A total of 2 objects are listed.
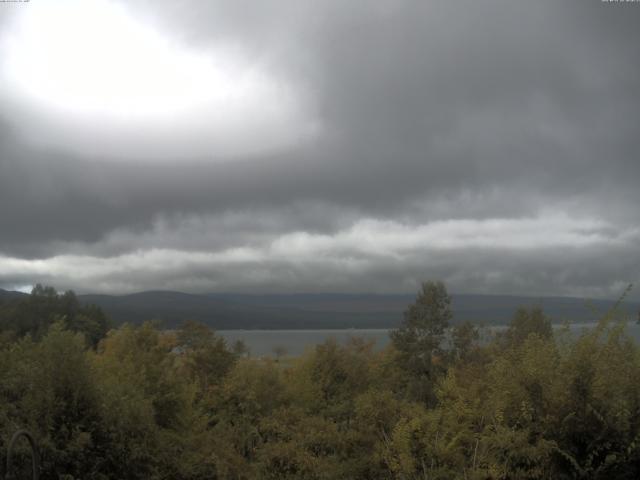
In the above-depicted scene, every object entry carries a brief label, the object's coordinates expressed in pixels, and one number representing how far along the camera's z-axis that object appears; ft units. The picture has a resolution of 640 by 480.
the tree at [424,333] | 135.13
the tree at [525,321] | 141.90
